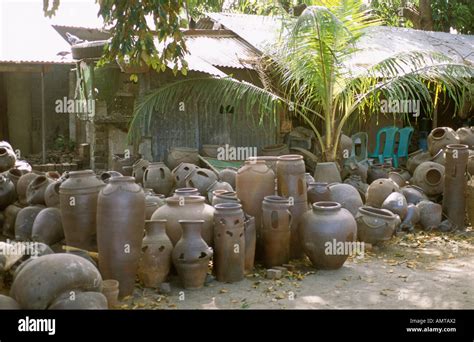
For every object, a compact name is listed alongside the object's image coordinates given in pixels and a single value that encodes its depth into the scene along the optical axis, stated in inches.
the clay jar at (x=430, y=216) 318.3
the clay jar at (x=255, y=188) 250.8
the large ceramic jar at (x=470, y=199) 318.0
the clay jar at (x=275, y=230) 237.8
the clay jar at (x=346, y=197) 291.1
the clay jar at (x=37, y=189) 274.4
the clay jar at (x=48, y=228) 243.1
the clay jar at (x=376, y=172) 381.4
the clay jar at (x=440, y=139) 379.6
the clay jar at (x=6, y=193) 290.5
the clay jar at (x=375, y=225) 272.1
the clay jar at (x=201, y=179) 309.7
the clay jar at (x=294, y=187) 252.1
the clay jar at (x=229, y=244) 221.5
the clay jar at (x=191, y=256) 210.5
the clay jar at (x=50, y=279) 159.0
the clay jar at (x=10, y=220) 283.7
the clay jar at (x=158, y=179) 315.3
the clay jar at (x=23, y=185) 290.0
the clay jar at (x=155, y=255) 211.0
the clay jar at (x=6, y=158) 328.2
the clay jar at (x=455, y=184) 313.7
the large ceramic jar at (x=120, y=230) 198.7
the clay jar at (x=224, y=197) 244.0
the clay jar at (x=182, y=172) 316.8
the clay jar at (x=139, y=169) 332.8
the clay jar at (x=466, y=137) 395.2
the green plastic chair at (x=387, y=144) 463.8
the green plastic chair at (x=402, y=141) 470.6
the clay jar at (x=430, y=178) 347.6
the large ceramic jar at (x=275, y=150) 389.7
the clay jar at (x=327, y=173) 336.5
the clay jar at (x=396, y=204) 305.0
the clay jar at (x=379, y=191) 316.2
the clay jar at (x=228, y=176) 320.8
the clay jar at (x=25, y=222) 262.7
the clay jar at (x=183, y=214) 225.9
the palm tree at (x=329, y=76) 328.8
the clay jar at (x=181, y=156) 350.3
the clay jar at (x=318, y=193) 272.1
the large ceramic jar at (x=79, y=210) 213.5
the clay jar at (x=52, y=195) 258.2
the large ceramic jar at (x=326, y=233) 235.7
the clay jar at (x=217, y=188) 298.8
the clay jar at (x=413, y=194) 333.7
